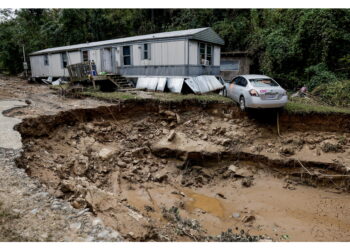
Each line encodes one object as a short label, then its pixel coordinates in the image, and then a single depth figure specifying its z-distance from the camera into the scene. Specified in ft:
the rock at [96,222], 13.28
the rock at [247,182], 30.01
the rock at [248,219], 23.72
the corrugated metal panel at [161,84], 50.39
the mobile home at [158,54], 48.83
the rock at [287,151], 31.27
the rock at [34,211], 13.66
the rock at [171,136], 34.50
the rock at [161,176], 30.58
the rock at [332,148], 30.53
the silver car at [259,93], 32.37
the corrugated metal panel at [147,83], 51.99
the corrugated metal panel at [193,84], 47.13
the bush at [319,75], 50.42
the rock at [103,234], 12.28
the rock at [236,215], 24.77
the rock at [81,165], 25.34
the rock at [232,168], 31.58
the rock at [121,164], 30.38
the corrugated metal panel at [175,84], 48.50
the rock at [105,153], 29.98
